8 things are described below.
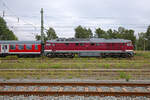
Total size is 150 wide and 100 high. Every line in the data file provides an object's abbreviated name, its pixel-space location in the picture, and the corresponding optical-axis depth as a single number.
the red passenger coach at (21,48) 24.66
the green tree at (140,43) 78.12
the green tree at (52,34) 60.66
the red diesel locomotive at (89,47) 23.27
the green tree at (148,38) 68.82
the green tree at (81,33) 56.01
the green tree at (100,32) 57.84
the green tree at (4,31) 53.03
